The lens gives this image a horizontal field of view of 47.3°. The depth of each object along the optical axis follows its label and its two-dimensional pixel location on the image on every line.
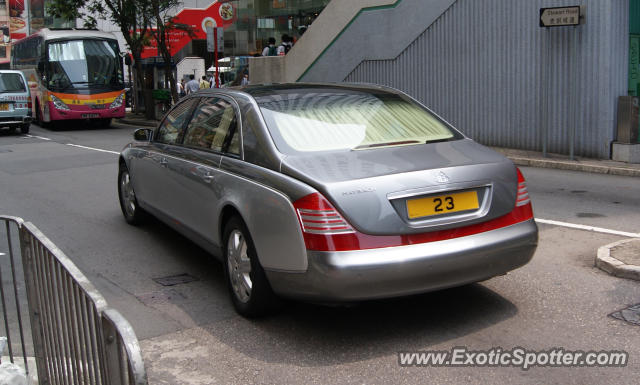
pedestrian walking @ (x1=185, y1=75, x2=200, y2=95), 28.84
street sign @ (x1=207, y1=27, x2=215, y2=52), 21.95
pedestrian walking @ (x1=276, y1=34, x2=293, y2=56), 21.92
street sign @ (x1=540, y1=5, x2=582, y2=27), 12.25
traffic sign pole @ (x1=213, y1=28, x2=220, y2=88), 21.70
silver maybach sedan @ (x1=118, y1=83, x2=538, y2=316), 4.22
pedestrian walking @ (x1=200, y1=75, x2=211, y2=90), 29.26
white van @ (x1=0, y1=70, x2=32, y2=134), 23.08
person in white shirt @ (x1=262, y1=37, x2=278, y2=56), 22.27
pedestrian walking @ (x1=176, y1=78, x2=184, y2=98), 33.73
